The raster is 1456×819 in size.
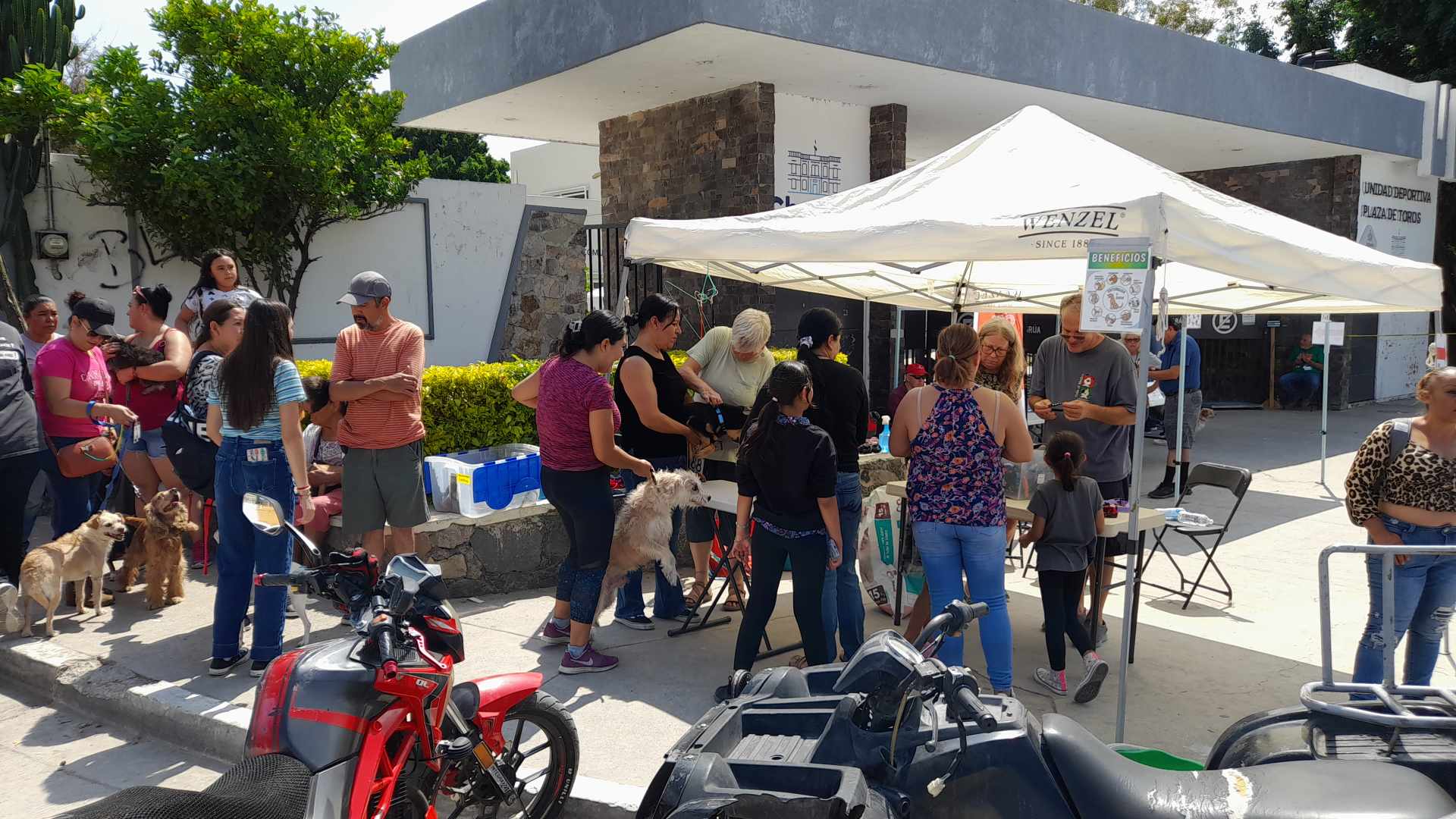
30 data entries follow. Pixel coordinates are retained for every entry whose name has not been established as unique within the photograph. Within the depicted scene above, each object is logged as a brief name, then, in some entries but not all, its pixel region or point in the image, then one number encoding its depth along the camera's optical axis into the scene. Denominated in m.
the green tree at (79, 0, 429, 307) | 8.48
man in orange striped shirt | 4.96
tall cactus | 8.20
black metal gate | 11.58
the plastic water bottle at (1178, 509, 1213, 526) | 5.82
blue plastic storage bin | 6.20
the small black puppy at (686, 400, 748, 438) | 5.59
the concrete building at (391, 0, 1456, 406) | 9.49
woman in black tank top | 5.29
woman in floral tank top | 4.23
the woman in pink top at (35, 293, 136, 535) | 5.69
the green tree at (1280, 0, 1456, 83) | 20.66
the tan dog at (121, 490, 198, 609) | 5.70
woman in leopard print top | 3.96
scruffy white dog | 5.11
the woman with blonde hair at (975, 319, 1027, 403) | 5.79
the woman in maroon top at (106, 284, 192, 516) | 6.23
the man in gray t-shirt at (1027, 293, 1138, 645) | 5.34
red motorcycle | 2.42
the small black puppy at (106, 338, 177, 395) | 6.10
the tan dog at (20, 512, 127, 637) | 5.27
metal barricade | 2.31
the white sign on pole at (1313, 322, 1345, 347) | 10.70
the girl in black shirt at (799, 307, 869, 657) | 4.66
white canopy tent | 4.11
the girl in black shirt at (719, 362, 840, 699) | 4.20
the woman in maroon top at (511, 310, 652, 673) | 4.75
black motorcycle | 1.95
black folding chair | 6.11
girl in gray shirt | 4.69
